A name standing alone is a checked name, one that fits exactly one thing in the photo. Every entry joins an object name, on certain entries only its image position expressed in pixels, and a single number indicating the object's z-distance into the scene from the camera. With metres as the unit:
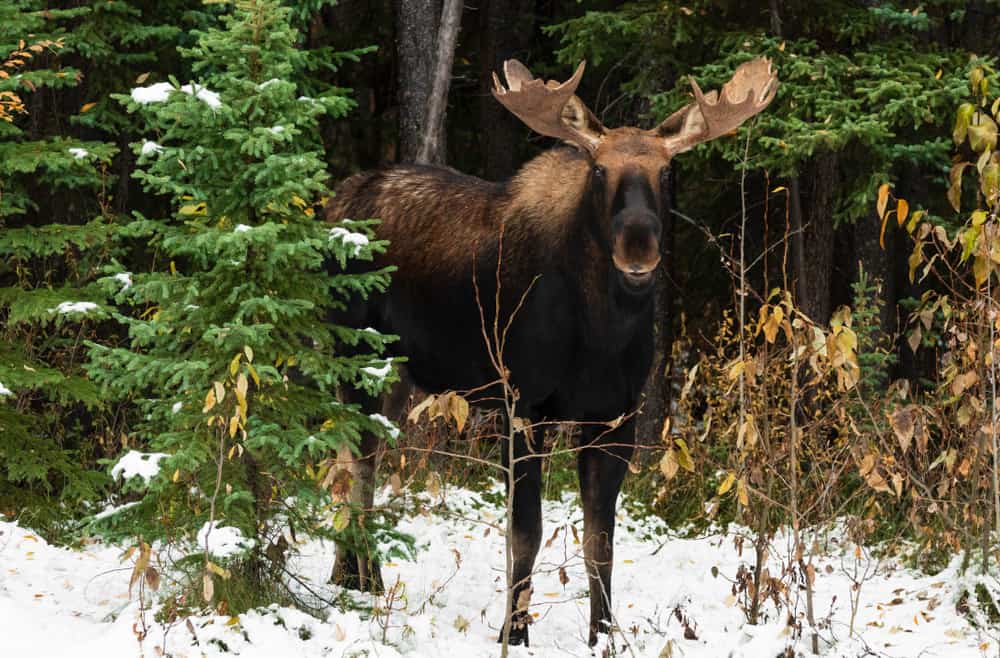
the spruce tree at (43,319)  16.34
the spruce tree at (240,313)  12.53
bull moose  14.32
